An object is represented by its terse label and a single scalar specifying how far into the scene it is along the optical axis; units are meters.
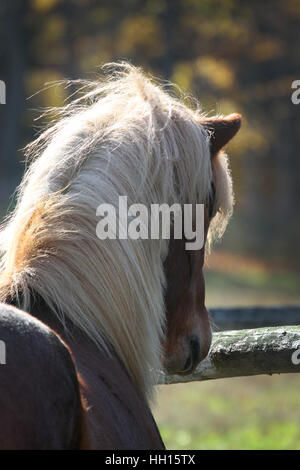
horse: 6.99
